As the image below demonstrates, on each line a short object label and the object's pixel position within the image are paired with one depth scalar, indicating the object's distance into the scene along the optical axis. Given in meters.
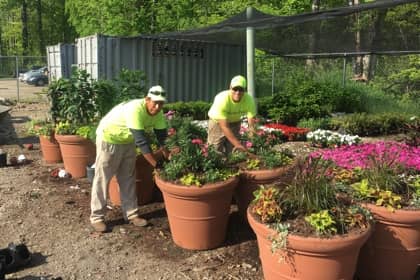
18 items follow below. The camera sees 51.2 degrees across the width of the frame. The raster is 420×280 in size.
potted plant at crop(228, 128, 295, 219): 4.43
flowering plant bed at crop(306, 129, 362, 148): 8.13
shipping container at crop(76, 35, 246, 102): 10.64
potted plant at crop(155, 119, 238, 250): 4.09
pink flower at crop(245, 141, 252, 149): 4.95
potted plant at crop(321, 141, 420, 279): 3.42
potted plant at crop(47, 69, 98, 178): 6.68
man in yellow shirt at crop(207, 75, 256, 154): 4.82
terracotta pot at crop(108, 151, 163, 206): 5.43
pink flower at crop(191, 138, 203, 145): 4.68
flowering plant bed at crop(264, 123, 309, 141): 8.87
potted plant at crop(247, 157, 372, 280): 3.07
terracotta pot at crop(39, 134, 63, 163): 7.62
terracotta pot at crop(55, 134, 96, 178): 6.65
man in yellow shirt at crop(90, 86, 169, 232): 4.27
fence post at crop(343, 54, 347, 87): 13.93
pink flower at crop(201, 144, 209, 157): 4.48
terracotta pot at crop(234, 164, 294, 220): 4.41
